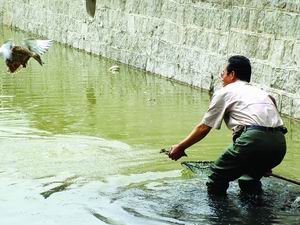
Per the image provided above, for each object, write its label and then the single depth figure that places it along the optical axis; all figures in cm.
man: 1003
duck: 1267
